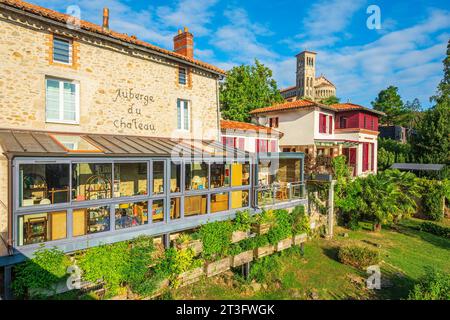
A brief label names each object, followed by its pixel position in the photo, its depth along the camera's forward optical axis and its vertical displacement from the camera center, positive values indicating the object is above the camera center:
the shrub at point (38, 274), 7.66 -3.40
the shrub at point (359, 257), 15.46 -5.70
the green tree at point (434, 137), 29.70 +2.37
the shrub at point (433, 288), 9.91 -4.88
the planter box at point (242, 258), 12.37 -4.74
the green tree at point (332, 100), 60.06 +12.79
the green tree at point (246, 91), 36.41 +9.21
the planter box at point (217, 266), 11.23 -4.69
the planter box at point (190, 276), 10.43 -4.70
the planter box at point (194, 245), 10.86 -3.62
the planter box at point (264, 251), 13.40 -4.72
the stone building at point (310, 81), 110.06 +31.04
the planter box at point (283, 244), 14.27 -4.66
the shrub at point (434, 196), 25.02 -3.53
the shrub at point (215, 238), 11.66 -3.62
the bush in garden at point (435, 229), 21.88 -5.88
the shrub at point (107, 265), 8.67 -3.59
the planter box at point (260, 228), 13.49 -3.56
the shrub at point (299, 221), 15.64 -3.80
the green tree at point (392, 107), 54.91 +10.24
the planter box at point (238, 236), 12.74 -3.78
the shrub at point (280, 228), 14.14 -3.83
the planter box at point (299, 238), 15.14 -4.58
